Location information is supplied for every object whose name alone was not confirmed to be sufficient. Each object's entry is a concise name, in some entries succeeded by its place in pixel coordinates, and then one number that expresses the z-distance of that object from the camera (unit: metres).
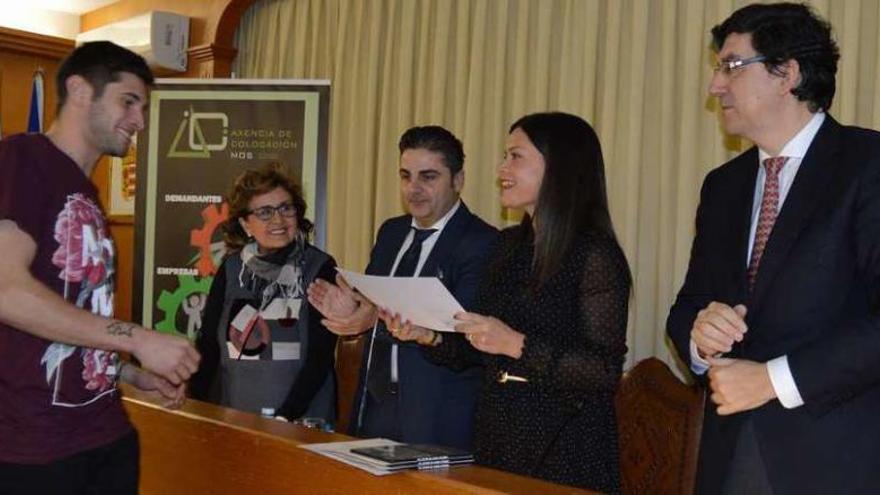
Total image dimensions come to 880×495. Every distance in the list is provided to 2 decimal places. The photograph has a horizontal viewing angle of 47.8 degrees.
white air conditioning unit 5.44
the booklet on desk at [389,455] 1.96
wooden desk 1.93
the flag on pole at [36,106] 6.12
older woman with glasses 3.06
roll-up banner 4.60
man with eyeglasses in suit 1.65
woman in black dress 2.21
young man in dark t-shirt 1.84
